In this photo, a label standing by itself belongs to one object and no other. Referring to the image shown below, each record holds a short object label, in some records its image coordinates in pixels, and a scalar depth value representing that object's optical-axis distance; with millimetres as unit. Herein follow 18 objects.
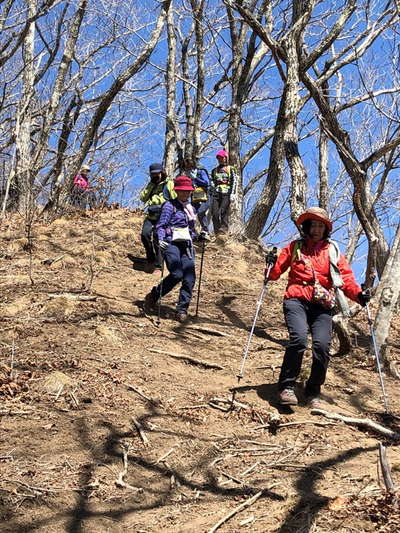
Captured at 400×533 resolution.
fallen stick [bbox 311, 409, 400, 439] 4499
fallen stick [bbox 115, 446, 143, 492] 3594
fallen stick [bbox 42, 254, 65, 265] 9198
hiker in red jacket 5125
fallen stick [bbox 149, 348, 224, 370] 6051
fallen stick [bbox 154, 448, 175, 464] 3991
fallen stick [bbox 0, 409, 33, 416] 4188
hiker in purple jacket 7547
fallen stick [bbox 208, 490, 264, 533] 3149
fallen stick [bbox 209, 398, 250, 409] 5031
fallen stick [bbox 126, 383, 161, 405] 4852
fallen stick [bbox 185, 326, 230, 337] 7312
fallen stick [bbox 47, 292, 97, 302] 7062
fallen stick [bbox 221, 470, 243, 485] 3784
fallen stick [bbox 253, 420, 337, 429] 4711
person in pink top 13664
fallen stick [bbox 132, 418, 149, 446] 4160
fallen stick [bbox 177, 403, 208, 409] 4891
